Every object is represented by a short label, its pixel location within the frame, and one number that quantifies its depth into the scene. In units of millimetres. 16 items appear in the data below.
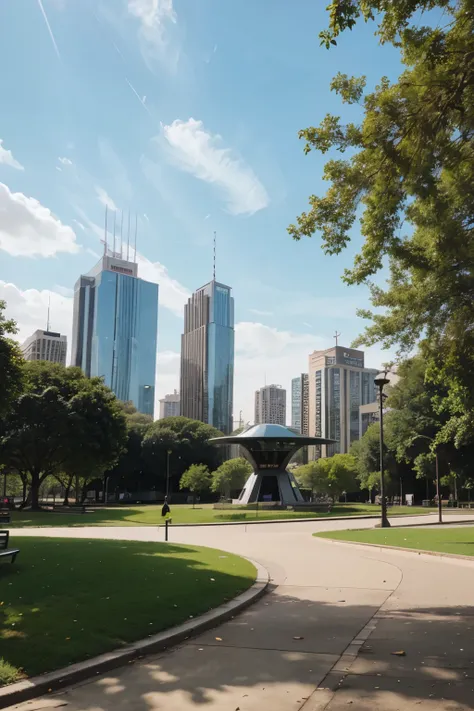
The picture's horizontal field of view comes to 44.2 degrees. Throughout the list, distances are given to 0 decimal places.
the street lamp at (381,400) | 27748
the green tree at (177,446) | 88812
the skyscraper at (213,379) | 184375
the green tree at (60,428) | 48156
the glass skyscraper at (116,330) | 187250
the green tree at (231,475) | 70500
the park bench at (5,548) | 11148
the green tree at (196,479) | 69562
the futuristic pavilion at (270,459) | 60219
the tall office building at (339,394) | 145000
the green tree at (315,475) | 65812
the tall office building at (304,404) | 172250
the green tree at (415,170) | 8383
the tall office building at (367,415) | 118000
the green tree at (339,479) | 63500
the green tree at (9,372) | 24500
